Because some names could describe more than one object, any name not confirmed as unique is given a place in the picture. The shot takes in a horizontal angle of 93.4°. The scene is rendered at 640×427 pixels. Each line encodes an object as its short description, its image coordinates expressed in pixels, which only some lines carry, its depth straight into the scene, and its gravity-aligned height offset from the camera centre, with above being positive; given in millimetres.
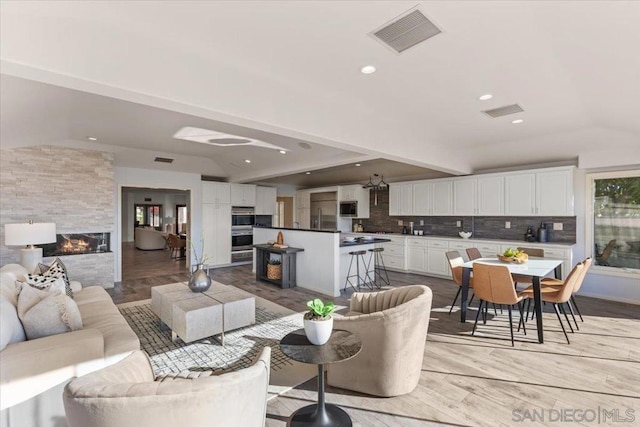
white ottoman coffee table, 3199 -1073
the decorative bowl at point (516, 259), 4035 -587
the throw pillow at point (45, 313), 2156 -715
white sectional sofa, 1748 -969
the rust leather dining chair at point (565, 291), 3473 -906
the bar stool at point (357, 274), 5788 -1177
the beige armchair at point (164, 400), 1062 -684
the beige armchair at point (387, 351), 2291 -1053
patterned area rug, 2754 -1410
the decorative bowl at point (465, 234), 6532 -417
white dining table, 3387 -671
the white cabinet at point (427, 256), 6609 -924
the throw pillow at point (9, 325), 1916 -730
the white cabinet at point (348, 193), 8781 +684
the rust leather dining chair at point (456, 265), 4395 -735
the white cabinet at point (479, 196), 6133 +424
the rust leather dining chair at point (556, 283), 3751 -930
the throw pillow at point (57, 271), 3227 -614
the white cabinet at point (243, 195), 8617 +620
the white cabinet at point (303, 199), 10242 +574
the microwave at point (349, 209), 8774 +195
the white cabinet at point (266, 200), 9250 +486
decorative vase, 3766 -828
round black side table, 1840 -857
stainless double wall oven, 8609 -503
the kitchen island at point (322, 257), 5363 -784
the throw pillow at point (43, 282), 2836 -642
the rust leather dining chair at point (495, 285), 3400 -812
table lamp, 4105 -298
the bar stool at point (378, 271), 6168 -1319
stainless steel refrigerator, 9328 +174
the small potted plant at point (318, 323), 1945 -695
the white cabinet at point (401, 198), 7646 +443
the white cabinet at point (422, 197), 7270 +458
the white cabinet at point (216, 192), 8094 +649
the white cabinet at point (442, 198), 6879 +404
